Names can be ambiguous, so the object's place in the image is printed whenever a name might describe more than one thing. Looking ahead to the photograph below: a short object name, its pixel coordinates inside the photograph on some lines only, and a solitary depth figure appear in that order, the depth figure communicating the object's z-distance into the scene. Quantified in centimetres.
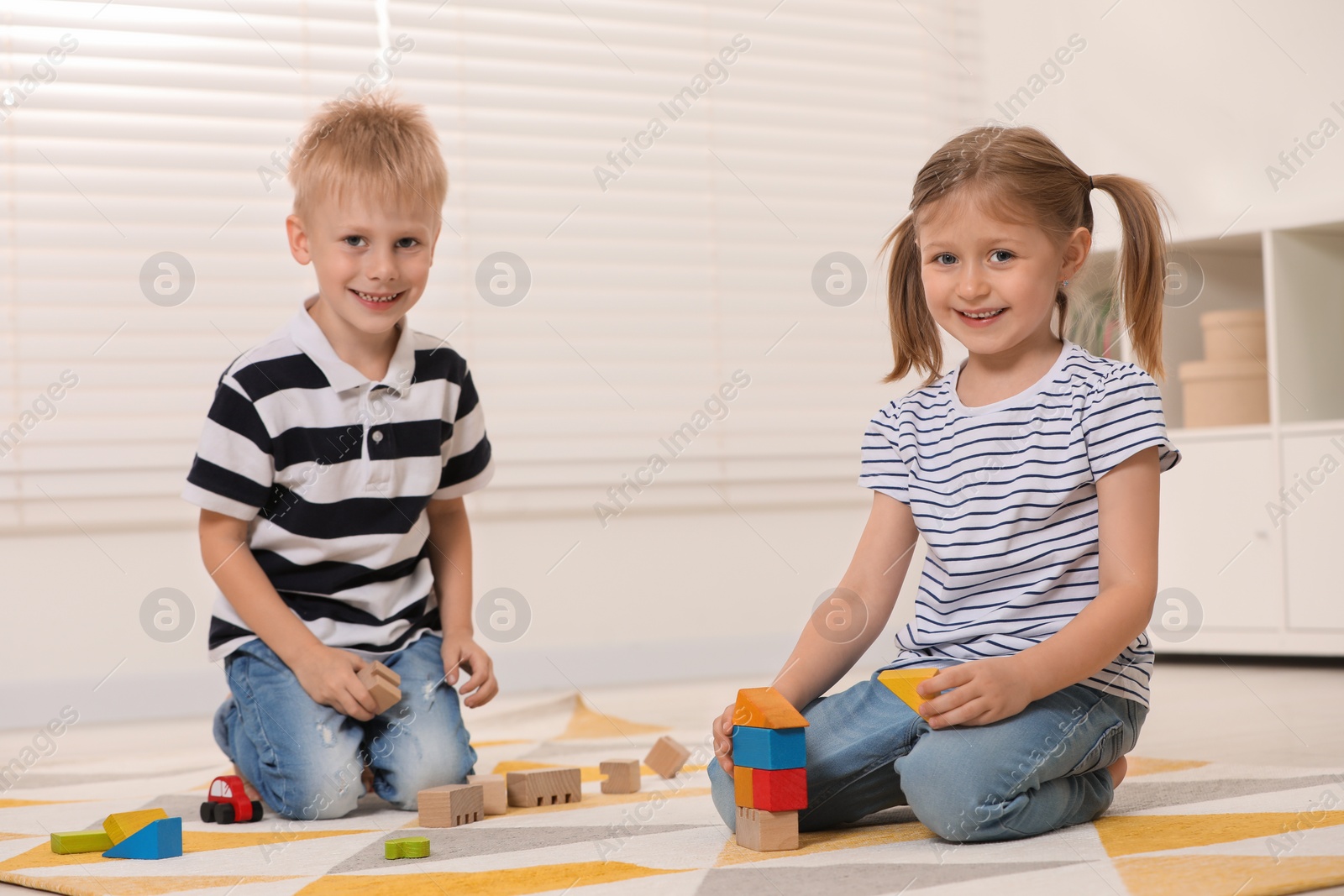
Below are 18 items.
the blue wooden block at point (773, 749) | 274
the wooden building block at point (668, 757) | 318
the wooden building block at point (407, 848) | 278
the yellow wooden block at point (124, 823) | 284
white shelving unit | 396
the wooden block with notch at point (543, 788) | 305
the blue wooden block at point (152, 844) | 282
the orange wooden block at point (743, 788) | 276
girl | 276
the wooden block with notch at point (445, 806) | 294
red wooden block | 275
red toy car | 301
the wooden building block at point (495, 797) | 301
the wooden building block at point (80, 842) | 285
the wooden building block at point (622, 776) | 309
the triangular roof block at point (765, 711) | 275
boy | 307
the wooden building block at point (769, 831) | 276
